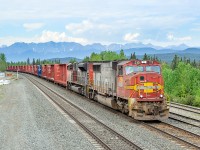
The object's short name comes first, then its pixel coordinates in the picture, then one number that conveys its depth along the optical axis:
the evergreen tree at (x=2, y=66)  178.10
